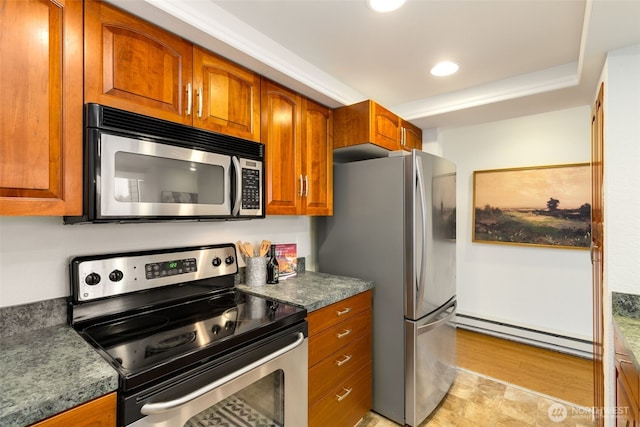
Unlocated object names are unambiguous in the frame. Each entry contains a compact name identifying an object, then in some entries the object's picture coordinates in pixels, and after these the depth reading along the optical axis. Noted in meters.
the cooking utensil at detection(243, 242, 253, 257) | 1.85
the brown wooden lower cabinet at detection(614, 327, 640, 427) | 0.92
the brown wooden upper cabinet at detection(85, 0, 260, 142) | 1.11
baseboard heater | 2.74
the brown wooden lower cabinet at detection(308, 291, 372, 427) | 1.54
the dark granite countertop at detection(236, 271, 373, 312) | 1.56
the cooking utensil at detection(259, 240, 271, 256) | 1.90
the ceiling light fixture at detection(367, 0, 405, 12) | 1.36
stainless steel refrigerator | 1.83
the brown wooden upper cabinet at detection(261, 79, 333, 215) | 1.76
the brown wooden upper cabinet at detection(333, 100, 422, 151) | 2.03
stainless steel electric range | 0.94
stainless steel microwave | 1.07
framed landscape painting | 2.78
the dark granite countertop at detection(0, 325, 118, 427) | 0.71
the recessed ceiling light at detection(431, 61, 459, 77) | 1.95
